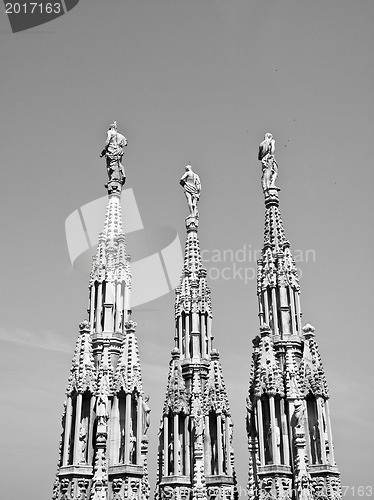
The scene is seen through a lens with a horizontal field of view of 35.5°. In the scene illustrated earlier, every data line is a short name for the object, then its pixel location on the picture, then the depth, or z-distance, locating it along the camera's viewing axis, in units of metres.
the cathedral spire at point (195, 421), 25.92
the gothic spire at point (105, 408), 22.16
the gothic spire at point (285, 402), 21.91
